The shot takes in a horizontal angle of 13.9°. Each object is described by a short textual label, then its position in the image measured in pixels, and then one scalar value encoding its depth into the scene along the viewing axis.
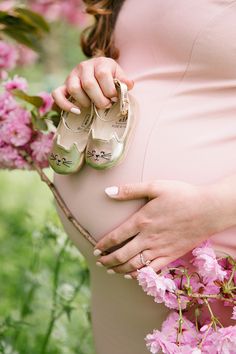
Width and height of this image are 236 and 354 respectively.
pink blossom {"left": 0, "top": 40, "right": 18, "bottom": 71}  1.73
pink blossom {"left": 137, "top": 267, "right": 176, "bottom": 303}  1.08
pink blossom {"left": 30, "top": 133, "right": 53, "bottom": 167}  1.41
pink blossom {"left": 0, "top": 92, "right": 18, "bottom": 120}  1.46
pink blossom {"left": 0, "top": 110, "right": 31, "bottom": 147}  1.42
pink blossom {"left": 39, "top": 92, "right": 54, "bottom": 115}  1.43
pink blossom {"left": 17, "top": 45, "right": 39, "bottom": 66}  2.66
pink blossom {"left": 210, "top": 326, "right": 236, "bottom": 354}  1.06
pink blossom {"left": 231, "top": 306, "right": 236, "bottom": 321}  1.09
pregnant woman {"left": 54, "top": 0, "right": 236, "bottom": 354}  1.10
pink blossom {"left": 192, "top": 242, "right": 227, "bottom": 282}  1.09
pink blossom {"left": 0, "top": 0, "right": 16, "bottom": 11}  1.89
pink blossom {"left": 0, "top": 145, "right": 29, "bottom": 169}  1.44
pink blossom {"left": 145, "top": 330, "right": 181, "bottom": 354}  1.09
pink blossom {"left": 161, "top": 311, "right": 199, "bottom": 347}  1.11
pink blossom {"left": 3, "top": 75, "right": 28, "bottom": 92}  1.48
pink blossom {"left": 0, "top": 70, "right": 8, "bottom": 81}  1.70
